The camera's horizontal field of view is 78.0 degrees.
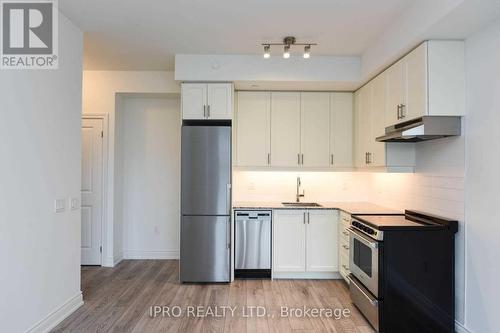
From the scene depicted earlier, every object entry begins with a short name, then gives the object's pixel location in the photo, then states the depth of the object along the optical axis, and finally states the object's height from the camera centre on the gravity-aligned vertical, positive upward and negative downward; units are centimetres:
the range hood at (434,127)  261 +35
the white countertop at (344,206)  364 -51
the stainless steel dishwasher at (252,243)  396 -97
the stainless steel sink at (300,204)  424 -51
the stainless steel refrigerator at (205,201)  379 -41
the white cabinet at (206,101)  388 +83
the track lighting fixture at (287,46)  331 +135
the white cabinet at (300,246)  398 -101
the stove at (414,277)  258 -92
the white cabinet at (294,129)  432 +54
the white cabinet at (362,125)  386 +56
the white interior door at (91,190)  445 -33
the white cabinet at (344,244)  369 -94
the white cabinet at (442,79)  259 +76
